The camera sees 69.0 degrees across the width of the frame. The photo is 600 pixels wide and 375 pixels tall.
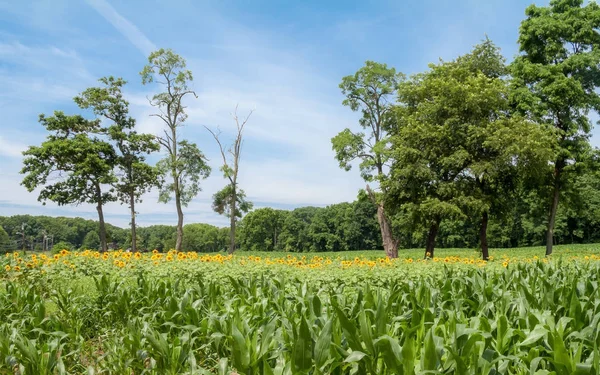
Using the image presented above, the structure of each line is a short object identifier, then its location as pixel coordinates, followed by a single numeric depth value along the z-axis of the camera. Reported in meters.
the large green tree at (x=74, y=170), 26.06
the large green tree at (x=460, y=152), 17.39
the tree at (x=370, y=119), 22.80
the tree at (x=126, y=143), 26.92
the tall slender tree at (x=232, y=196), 25.44
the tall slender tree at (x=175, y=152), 26.03
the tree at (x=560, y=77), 19.72
